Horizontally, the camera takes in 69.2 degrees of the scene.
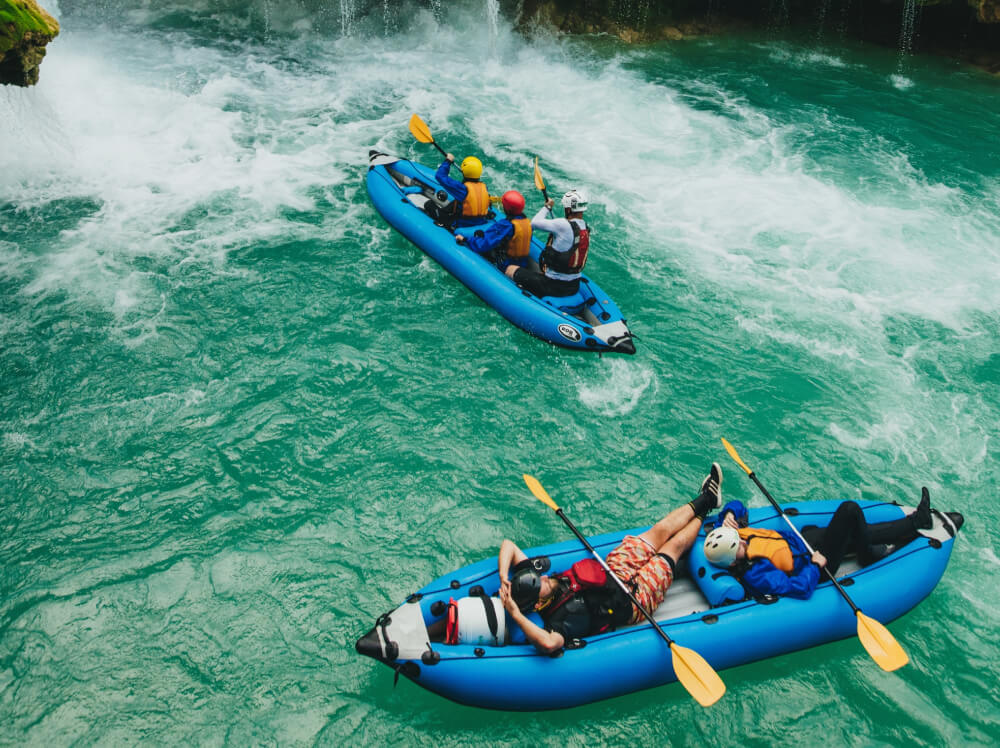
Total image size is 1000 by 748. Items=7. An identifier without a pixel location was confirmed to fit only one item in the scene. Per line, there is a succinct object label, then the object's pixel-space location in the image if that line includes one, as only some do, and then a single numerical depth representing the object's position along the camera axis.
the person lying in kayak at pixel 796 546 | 4.50
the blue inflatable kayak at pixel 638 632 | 4.05
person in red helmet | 7.18
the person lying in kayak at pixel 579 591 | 4.25
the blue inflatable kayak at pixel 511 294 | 6.72
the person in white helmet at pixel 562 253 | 6.70
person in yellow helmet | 7.65
